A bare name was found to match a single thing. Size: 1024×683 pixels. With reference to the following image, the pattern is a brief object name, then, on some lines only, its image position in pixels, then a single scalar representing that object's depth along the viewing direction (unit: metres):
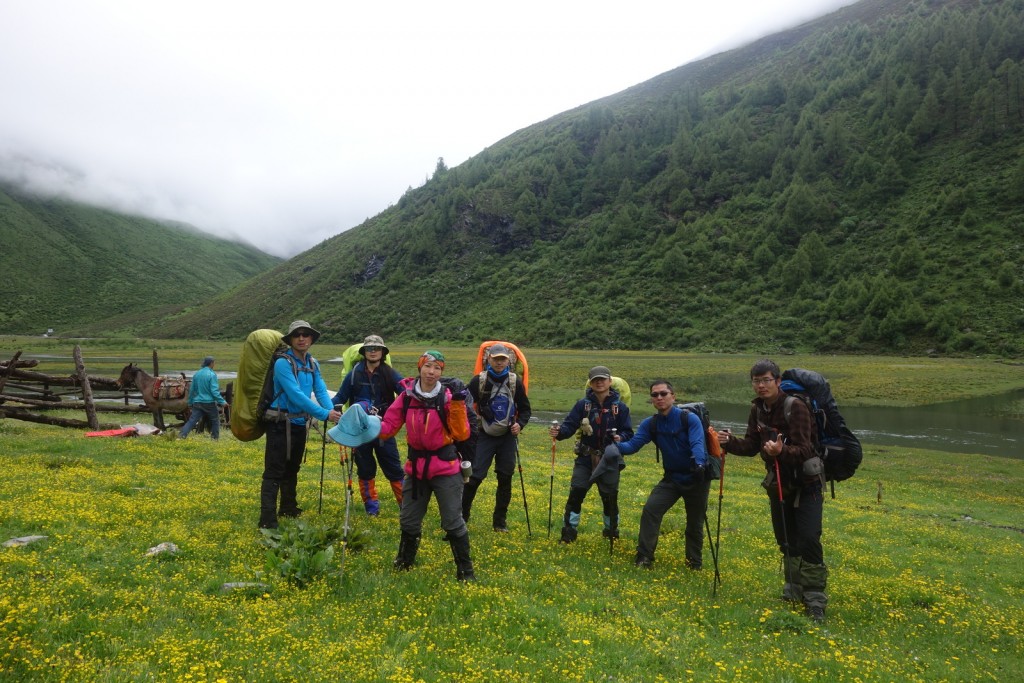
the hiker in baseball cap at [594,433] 10.17
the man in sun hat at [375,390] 9.84
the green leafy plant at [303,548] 7.30
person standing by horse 17.75
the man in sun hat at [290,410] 8.74
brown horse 21.62
